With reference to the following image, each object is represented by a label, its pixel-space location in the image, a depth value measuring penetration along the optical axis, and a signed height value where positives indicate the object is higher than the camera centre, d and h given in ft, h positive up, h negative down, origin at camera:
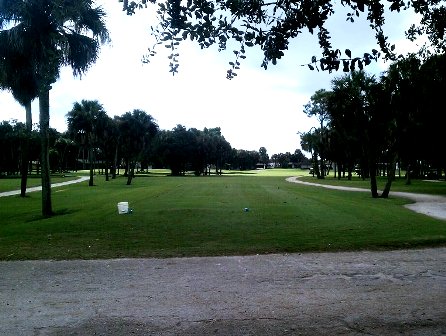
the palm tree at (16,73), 62.95 +13.62
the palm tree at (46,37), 58.65 +17.60
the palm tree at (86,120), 165.27 +15.96
